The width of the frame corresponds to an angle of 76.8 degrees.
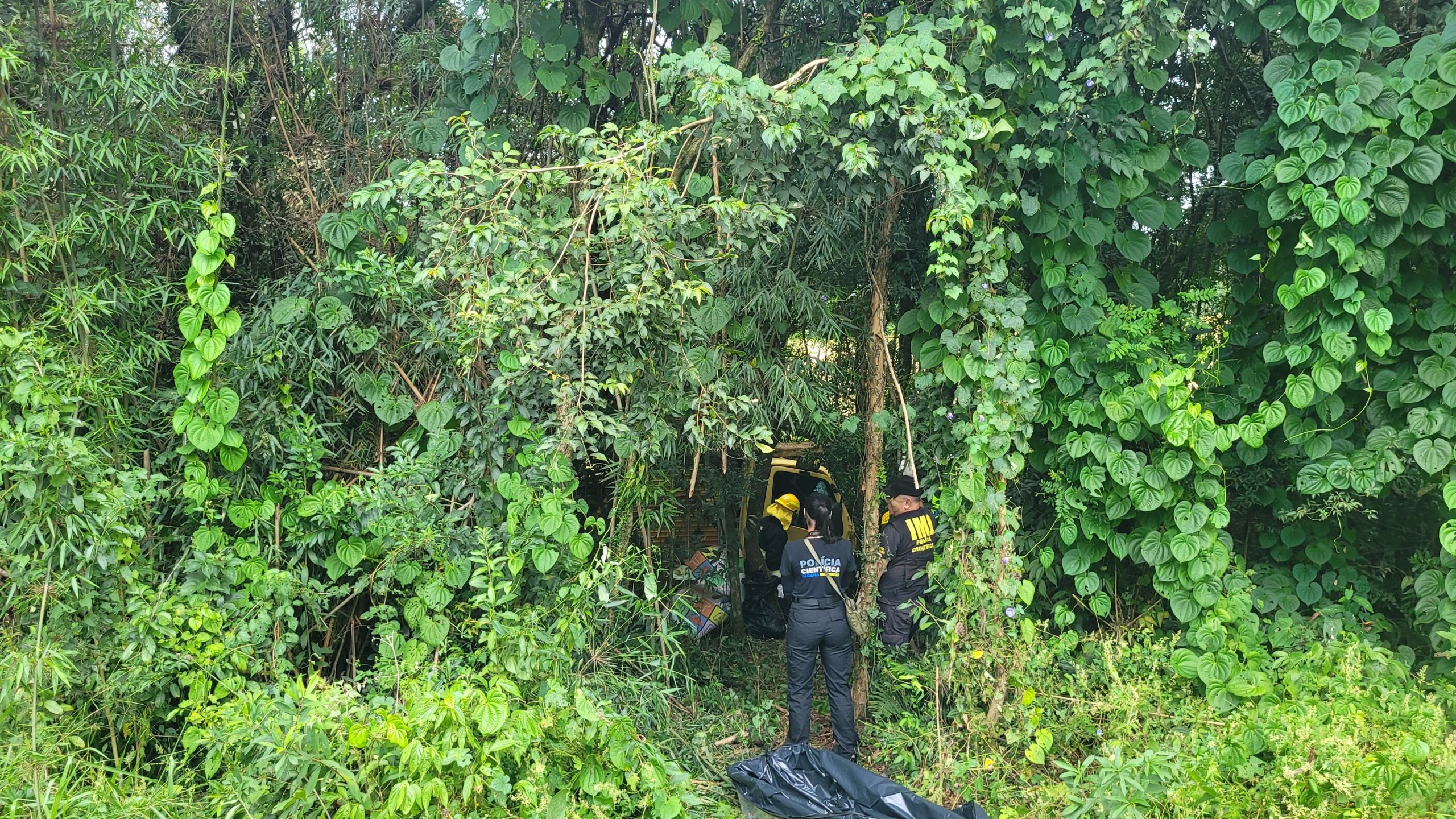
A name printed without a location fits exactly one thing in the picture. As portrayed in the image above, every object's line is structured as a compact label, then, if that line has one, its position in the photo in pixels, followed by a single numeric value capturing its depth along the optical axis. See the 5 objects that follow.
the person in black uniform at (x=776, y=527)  5.85
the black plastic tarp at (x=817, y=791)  3.61
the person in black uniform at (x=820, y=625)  4.58
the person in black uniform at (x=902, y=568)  4.75
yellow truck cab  6.63
